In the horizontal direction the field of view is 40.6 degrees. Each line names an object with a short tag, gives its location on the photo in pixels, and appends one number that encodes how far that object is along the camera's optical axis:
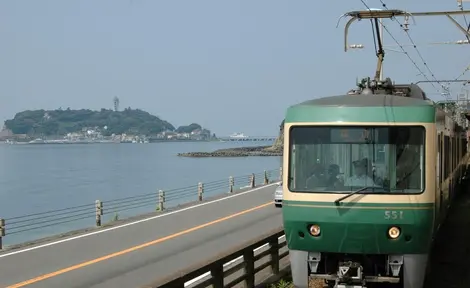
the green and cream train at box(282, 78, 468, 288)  8.80
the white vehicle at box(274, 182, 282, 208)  27.42
